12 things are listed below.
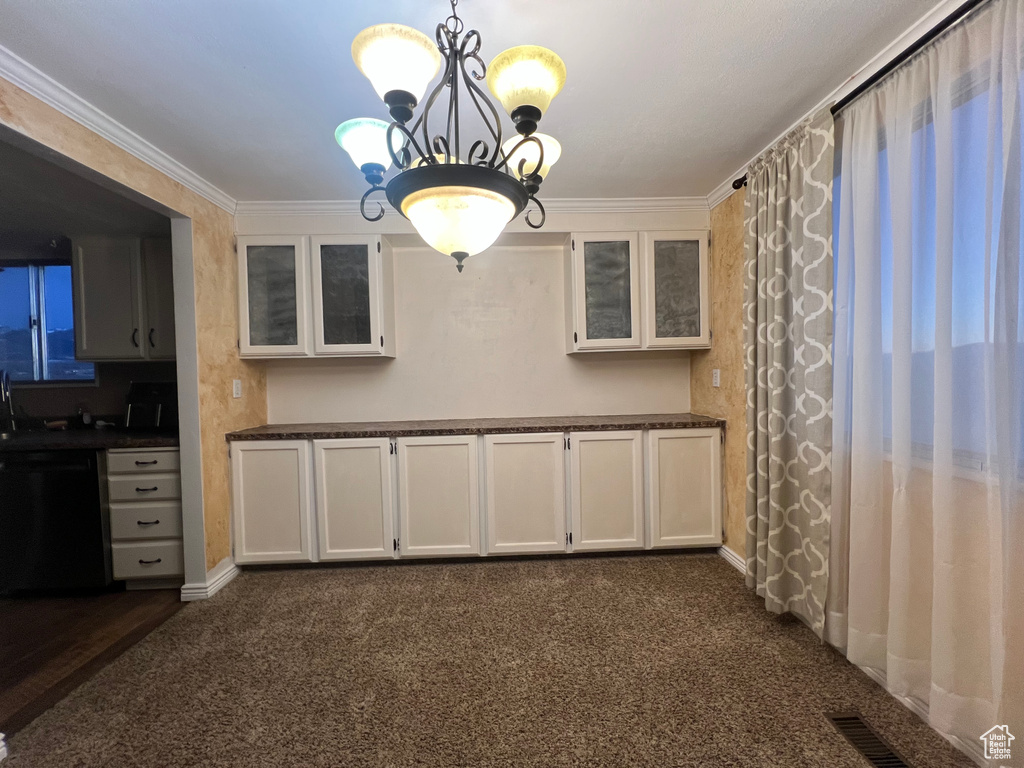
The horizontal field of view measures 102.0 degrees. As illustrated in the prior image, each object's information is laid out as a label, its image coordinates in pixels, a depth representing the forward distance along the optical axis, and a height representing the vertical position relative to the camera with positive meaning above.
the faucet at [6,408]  2.98 -0.16
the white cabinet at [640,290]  2.87 +0.58
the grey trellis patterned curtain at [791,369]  1.81 +0.01
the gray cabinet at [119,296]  2.74 +0.58
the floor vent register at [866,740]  1.32 -1.25
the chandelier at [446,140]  0.94 +0.63
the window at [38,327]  3.11 +0.44
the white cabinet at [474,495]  2.69 -0.78
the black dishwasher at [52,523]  2.43 -0.82
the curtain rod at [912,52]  1.26 +1.09
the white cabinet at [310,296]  2.80 +0.57
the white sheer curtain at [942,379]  1.17 -0.03
